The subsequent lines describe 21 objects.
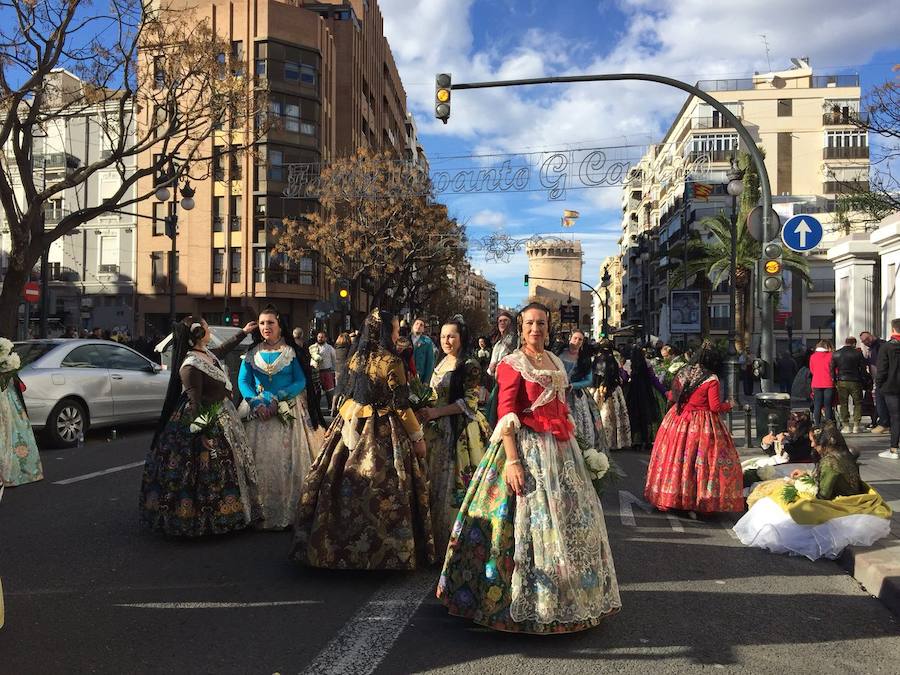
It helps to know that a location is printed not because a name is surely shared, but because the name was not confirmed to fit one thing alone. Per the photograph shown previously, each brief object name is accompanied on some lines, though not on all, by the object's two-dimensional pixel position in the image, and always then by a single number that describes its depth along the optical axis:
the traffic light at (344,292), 24.39
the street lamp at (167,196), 17.73
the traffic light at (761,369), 11.46
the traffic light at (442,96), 13.02
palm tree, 33.69
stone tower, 154.25
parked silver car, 11.23
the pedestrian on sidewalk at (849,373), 13.99
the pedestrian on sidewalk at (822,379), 14.05
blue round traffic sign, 10.98
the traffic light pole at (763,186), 11.52
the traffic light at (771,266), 11.46
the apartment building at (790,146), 57.12
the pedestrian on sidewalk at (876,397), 13.66
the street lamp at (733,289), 16.77
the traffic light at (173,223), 26.33
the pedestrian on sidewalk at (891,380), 11.29
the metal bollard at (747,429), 12.50
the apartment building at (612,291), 117.06
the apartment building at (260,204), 45.50
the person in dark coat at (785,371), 24.31
